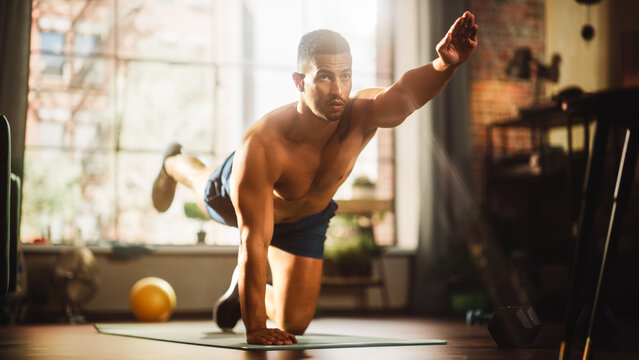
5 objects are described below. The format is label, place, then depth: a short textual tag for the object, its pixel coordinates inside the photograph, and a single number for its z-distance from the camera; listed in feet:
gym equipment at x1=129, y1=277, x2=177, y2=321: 13.74
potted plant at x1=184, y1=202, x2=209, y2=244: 16.02
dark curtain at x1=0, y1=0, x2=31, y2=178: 14.61
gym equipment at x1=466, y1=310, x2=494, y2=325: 13.89
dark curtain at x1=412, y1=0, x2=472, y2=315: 17.53
